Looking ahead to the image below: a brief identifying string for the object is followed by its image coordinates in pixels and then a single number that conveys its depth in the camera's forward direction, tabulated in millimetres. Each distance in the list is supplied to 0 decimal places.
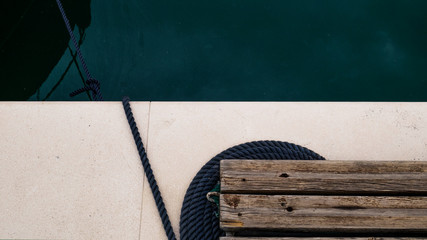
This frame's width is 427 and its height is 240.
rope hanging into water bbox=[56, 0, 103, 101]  1888
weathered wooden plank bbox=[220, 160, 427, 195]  1188
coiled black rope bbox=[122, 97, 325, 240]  1294
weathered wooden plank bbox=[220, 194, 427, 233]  1135
